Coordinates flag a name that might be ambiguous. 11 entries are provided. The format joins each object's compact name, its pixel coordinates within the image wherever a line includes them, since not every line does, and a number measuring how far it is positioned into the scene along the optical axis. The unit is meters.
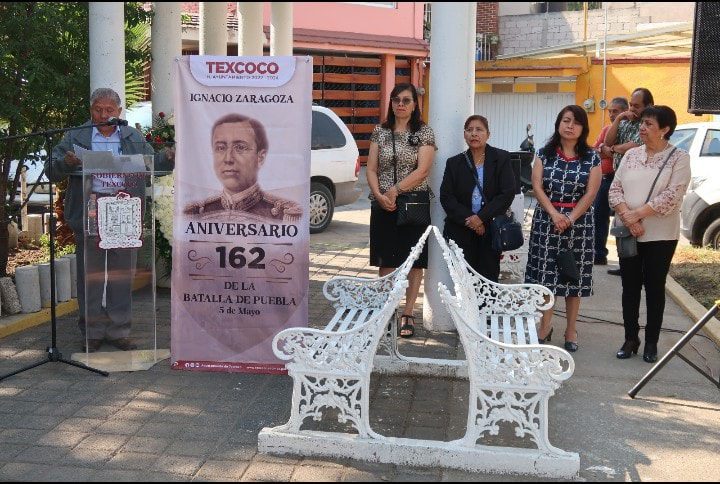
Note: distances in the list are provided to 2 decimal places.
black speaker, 6.34
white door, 23.91
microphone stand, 5.96
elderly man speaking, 6.31
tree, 7.81
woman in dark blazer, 6.80
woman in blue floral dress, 6.70
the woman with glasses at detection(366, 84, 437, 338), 6.92
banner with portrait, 5.93
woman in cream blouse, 6.49
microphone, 6.14
